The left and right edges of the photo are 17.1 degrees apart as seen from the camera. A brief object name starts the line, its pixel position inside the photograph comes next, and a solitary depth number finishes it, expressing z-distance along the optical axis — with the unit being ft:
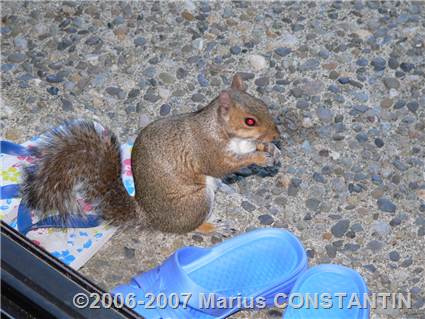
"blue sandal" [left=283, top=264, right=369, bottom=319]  11.38
